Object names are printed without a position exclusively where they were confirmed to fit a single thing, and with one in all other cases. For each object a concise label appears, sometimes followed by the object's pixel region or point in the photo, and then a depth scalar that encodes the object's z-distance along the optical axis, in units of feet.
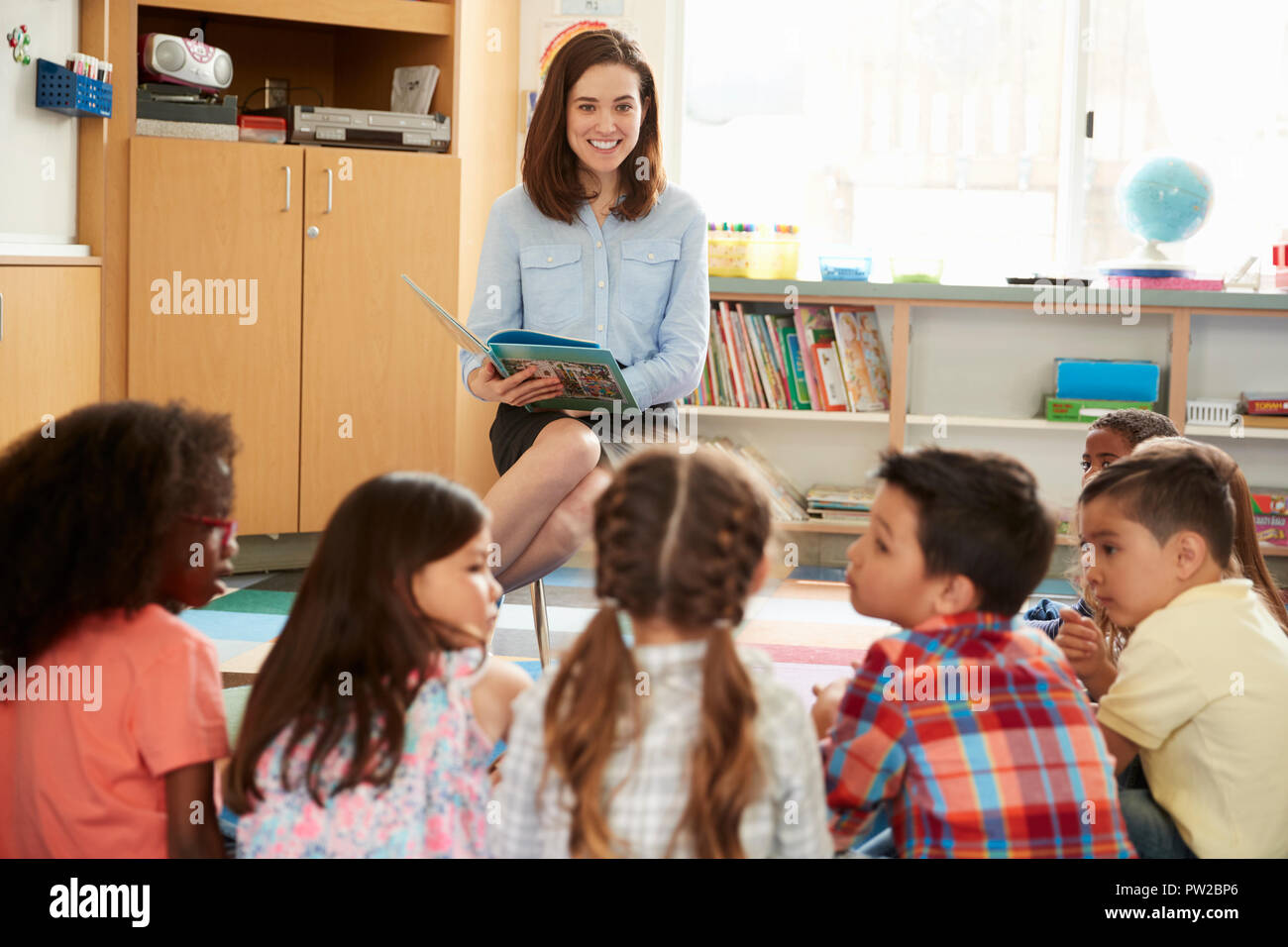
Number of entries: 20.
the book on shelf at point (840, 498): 12.54
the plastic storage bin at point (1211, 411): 11.84
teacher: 7.38
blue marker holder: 9.58
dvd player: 11.30
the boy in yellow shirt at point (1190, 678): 4.47
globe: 11.94
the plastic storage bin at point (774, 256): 12.37
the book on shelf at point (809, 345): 12.53
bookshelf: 12.05
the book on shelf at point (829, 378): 12.47
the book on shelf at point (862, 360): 12.48
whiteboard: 9.22
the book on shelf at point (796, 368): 12.55
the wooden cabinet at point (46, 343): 8.90
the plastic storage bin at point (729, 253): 12.40
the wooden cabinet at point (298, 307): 10.94
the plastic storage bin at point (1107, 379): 11.93
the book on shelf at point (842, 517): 12.47
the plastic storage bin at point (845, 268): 12.38
